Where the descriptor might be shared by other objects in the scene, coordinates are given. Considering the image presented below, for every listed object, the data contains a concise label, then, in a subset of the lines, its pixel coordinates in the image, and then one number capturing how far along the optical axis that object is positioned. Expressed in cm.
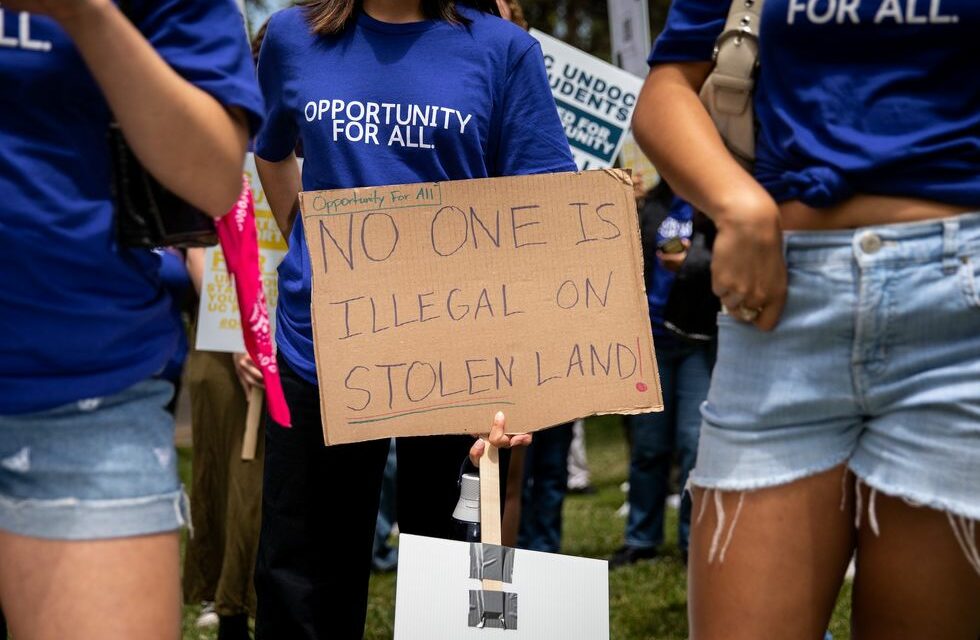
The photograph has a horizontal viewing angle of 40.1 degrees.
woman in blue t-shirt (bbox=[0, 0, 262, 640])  172
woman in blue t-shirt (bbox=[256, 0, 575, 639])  289
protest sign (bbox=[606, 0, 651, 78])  631
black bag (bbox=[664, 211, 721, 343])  443
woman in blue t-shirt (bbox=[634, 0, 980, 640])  188
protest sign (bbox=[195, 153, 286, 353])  423
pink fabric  207
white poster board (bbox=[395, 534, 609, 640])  260
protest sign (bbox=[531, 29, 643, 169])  556
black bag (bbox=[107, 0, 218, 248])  180
